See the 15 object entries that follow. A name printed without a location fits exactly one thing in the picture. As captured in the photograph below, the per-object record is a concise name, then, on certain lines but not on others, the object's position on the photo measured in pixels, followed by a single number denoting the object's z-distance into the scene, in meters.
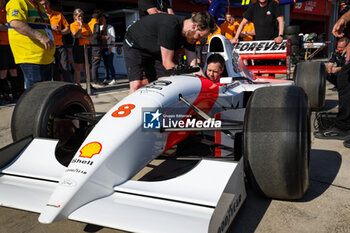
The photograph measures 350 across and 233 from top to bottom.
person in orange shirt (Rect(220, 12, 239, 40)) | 7.85
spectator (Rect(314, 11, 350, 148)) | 3.24
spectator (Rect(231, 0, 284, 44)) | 5.41
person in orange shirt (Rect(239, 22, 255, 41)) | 6.62
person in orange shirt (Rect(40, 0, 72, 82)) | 5.19
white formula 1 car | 1.56
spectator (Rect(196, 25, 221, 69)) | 9.84
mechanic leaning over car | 2.79
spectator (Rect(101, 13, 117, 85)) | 8.66
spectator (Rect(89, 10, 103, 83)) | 8.16
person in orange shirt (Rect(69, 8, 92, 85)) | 6.82
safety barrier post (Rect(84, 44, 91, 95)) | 6.50
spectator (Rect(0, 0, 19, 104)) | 5.47
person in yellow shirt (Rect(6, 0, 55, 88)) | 3.15
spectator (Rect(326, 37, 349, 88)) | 5.04
